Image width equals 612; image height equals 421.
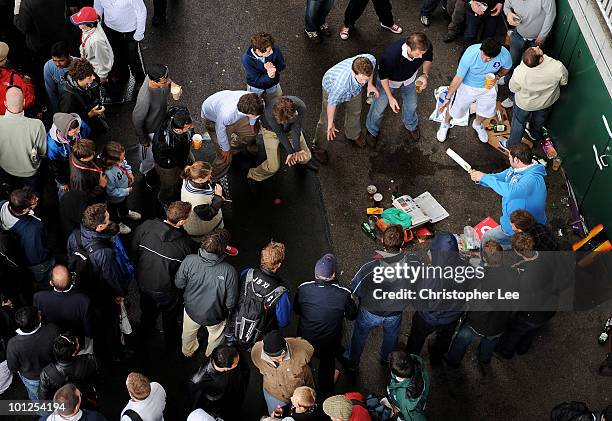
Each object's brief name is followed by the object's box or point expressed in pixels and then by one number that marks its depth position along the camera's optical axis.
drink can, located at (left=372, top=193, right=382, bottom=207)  9.42
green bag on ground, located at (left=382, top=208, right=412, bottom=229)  9.12
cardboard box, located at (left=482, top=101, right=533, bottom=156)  10.02
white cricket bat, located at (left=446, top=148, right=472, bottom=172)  9.76
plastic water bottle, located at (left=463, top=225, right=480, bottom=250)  8.96
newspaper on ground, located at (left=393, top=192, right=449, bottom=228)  9.21
